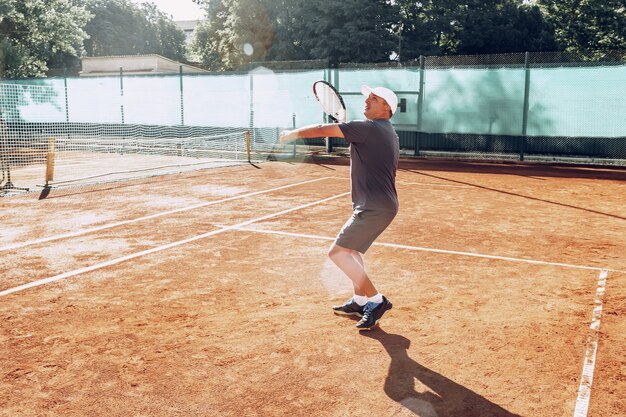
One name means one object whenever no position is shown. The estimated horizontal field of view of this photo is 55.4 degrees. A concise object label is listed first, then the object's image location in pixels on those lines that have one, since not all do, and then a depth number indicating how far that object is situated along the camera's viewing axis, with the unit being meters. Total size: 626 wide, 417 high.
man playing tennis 5.04
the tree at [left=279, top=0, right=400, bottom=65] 35.16
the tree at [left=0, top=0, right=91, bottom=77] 35.50
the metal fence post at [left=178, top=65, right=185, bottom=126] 27.16
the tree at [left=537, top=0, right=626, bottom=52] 36.41
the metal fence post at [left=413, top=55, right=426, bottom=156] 22.67
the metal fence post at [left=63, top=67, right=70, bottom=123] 29.59
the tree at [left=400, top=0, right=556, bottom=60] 36.16
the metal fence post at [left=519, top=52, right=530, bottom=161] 21.11
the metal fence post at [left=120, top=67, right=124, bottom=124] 28.54
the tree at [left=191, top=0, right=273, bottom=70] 39.81
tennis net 16.08
